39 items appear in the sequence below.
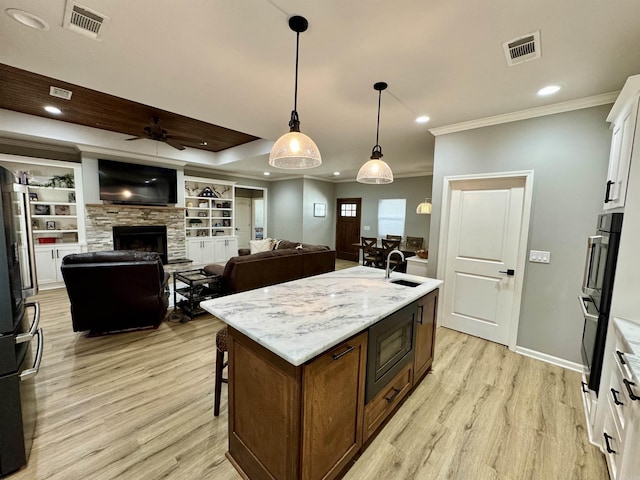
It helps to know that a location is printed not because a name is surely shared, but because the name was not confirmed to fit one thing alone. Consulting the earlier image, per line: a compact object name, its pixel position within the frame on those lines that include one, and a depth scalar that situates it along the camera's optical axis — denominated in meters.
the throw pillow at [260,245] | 6.75
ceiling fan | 4.01
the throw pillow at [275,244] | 6.47
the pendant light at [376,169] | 2.48
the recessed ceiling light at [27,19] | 1.61
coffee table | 3.74
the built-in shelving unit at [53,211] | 4.86
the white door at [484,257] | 3.05
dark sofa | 3.79
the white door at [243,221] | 9.43
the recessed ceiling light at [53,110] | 3.87
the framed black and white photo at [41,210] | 4.93
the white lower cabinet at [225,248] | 7.34
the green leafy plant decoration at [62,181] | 5.07
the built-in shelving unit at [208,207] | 7.07
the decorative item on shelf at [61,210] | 5.21
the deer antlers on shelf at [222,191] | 7.75
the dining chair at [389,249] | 5.62
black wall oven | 1.74
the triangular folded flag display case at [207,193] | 7.25
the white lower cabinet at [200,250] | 6.83
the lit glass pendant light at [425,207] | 5.80
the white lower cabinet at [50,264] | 4.86
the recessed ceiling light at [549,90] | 2.35
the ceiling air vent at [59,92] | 3.18
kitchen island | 1.24
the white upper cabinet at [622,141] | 1.64
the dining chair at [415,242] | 6.90
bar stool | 1.92
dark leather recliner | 2.85
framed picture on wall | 8.37
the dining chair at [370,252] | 6.20
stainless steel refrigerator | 1.43
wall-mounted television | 5.30
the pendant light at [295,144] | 1.76
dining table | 5.91
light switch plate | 2.80
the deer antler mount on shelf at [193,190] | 7.07
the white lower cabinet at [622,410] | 1.23
